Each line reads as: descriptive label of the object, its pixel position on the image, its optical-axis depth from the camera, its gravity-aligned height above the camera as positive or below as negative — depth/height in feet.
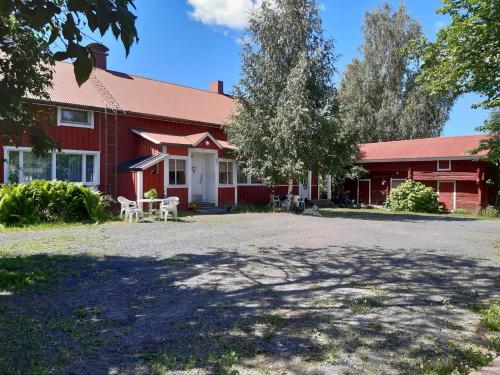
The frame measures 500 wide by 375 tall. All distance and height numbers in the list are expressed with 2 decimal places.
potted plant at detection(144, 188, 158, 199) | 58.59 -0.46
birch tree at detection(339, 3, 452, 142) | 121.29 +29.91
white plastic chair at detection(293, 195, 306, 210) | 76.03 -2.14
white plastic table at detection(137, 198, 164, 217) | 52.94 -1.39
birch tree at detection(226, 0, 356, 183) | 65.57 +14.51
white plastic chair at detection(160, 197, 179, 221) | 51.62 -1.83
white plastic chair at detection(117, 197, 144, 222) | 49.47 -2.21
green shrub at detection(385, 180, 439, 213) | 86.33 -1.51
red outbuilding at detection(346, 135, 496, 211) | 83.20 +4.15
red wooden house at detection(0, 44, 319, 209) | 59.11 +6.69
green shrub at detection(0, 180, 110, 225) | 43.70 -1.31
